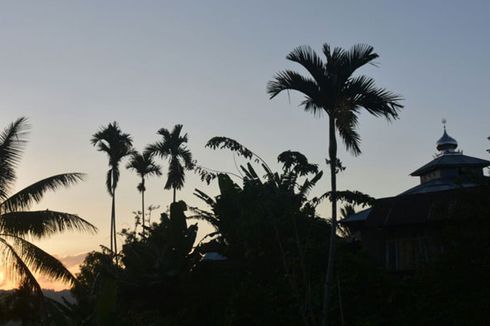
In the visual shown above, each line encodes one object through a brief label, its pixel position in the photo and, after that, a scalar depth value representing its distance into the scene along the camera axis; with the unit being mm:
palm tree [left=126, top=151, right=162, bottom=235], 42375
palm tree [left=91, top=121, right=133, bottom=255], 37562
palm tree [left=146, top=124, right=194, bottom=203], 40188
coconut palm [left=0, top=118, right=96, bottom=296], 14688
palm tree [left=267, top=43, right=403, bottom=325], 13625
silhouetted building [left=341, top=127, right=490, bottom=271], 20578
